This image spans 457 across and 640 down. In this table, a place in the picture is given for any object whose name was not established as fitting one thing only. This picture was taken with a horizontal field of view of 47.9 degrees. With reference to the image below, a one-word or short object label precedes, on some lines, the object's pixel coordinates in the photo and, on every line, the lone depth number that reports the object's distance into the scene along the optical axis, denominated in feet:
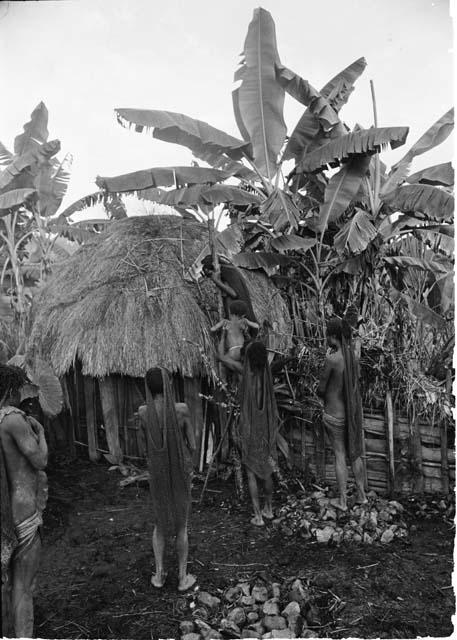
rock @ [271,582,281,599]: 12.59
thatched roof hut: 21.65
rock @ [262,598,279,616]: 11.76
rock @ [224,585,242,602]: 12.62
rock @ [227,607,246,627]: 11.67
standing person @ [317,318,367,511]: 16.78
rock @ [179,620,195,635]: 11.51
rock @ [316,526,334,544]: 15.62
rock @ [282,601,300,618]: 11.69
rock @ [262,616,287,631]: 11.41
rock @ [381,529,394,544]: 15.43
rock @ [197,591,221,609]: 12.37
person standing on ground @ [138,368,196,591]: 12.37
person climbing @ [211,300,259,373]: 18.66
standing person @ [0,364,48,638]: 9.77
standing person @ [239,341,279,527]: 16.25
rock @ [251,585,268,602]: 12.49
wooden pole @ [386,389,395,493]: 17.97
